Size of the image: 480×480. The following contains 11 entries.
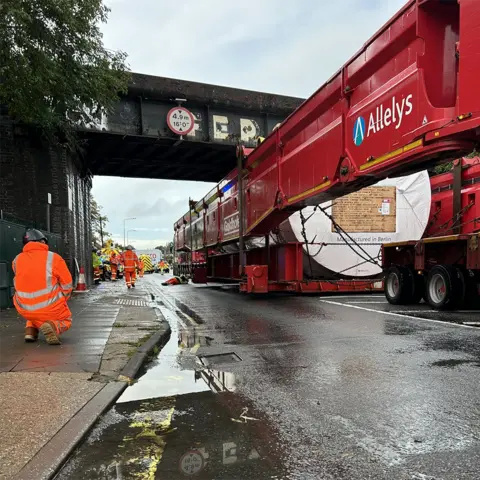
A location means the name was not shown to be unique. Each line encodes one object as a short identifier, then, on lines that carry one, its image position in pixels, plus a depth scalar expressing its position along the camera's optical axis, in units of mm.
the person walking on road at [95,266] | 24209
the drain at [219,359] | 5559
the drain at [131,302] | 11844
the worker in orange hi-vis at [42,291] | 6258
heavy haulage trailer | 5781
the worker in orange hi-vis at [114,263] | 33094
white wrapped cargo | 13375
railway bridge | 14898
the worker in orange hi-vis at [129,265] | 19594
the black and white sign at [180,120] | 17703
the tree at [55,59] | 8578
